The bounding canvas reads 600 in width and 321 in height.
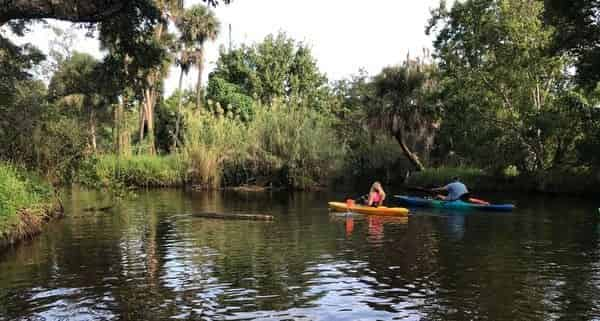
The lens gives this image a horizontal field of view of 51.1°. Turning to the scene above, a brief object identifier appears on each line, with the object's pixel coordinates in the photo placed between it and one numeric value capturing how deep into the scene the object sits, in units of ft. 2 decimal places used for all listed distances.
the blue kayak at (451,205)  74.43
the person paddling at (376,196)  73.41
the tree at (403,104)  127.54
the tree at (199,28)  151.23
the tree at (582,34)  72.59
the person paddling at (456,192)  79.92
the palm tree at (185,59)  152.25
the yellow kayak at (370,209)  70.44
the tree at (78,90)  150.10
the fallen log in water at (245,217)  66.54
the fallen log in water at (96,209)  75.84
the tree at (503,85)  110.32
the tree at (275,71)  173.06
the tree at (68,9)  42.28
